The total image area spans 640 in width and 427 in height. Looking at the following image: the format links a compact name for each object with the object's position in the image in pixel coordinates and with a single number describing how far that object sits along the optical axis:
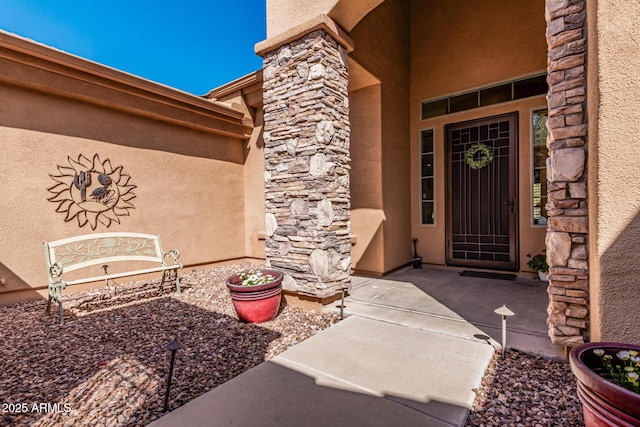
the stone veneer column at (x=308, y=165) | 3.30
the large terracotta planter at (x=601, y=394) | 1.18
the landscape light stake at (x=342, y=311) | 3.05
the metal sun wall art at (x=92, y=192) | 4.15
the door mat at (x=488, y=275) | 4.59
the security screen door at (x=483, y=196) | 4.79
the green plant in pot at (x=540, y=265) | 4.25
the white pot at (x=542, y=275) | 4.24
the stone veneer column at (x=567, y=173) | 2.05
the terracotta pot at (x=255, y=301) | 3.01
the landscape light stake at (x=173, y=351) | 1.64
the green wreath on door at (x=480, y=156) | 4.98
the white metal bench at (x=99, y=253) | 3.48
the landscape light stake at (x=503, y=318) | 2.23
